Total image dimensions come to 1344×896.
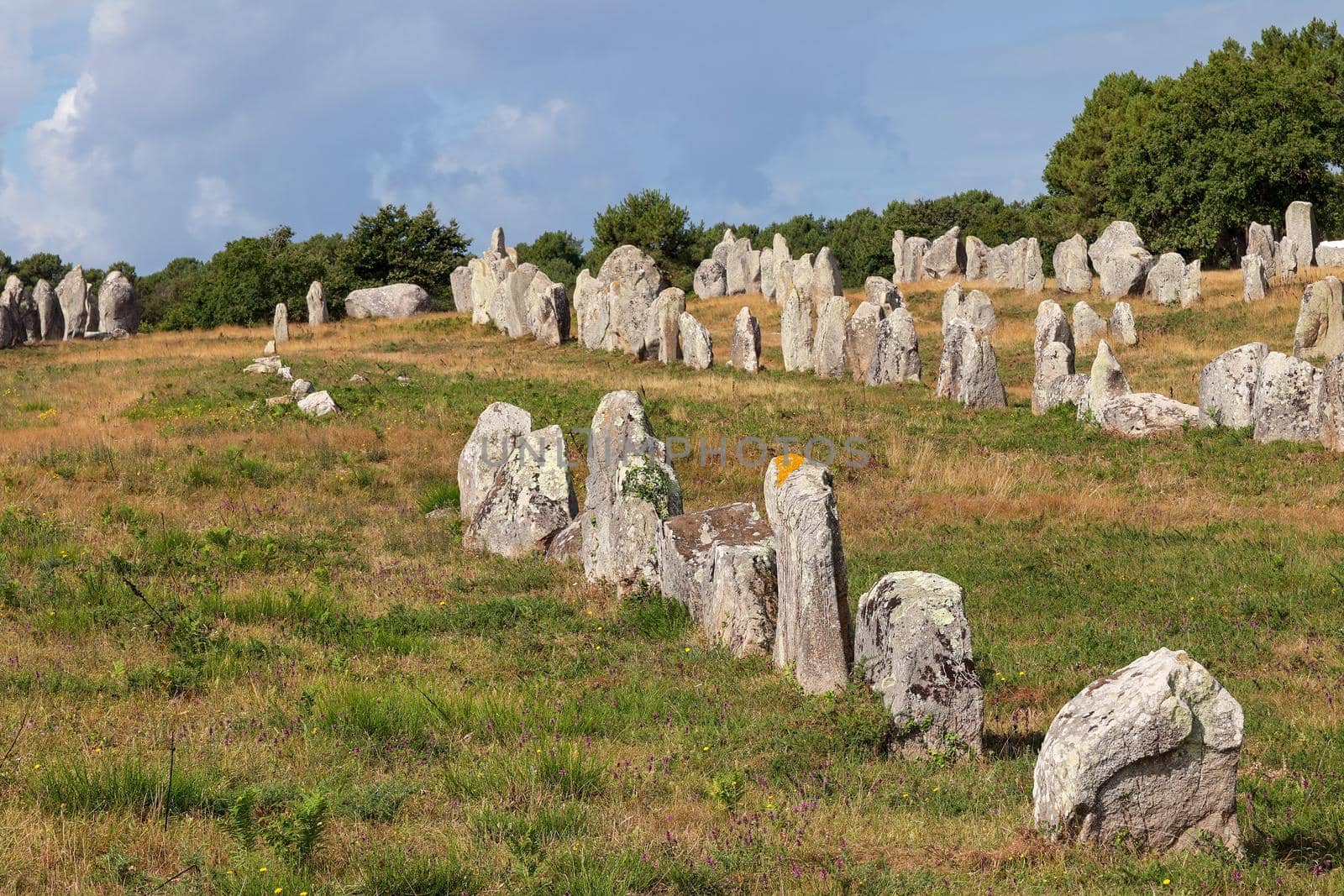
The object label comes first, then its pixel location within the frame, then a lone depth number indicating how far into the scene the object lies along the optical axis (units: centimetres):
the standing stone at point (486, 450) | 1798
